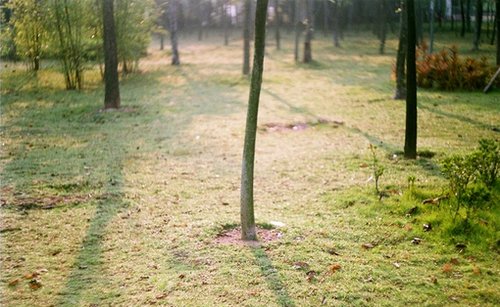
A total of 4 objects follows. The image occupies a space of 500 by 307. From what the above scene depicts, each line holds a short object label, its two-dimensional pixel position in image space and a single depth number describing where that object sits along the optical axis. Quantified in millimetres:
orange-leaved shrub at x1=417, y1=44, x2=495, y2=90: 16094
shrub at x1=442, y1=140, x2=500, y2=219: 5645
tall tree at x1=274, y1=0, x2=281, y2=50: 37669
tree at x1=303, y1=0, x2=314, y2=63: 27969
